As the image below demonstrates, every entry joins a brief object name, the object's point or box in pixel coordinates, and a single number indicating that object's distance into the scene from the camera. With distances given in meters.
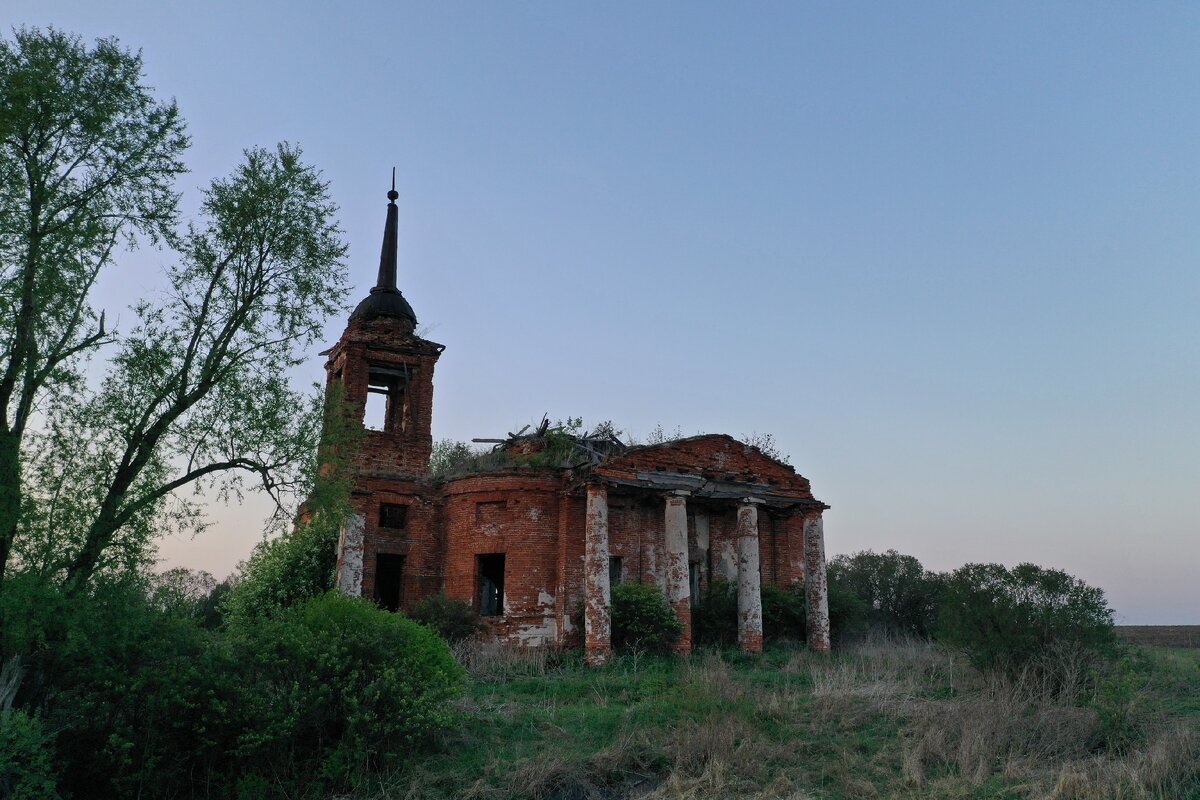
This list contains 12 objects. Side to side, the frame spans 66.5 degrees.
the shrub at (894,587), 36.41
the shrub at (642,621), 21.19
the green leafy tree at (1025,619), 15.27
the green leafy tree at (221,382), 11.94
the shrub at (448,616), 20.58
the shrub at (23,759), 9.09
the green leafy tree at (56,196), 11.26
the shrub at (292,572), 21.52
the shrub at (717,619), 23.31
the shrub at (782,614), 24.22
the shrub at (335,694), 11.16
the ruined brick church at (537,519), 21.42
